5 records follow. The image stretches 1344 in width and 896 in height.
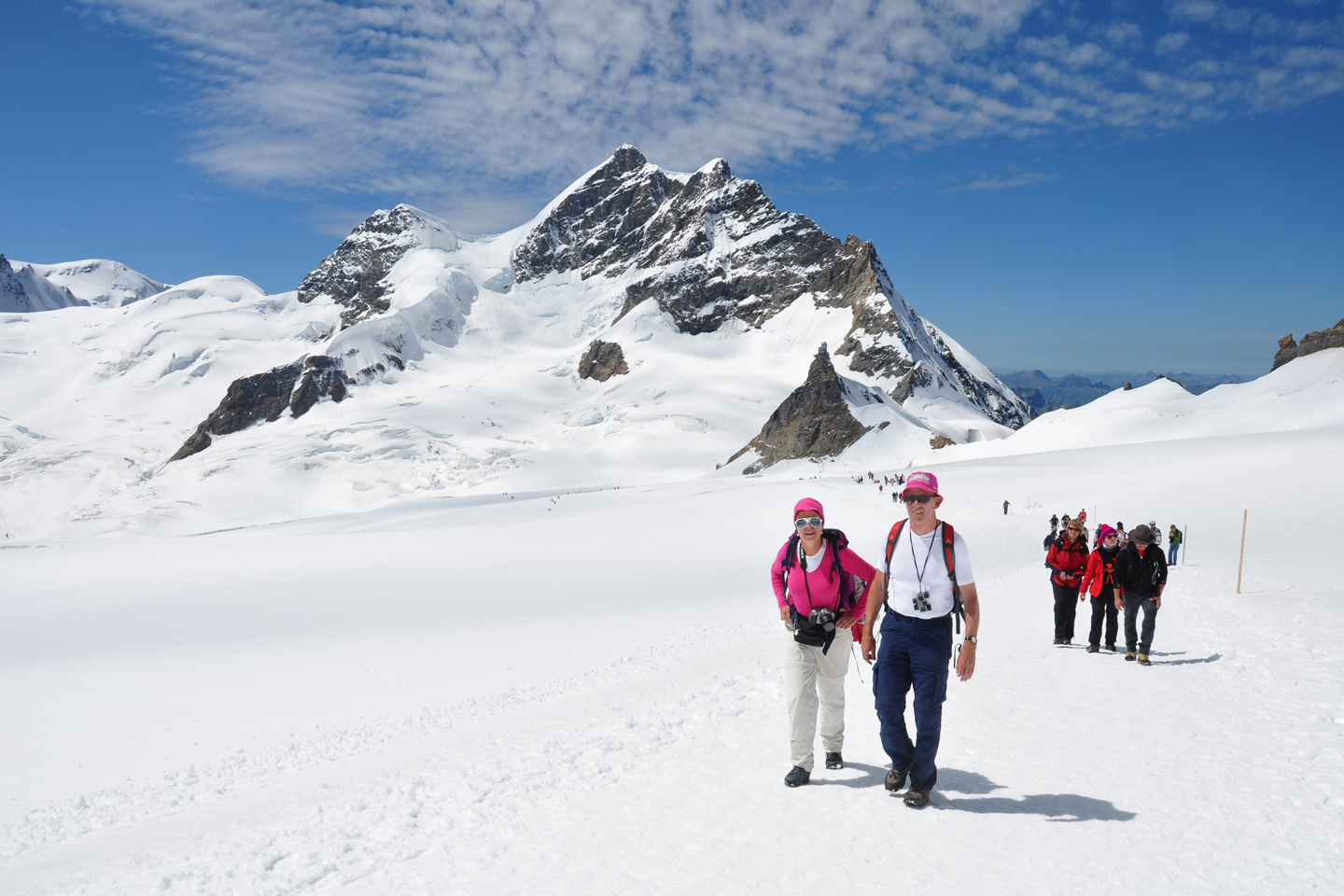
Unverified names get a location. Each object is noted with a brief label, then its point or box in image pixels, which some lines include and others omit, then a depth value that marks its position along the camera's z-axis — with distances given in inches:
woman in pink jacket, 213.8
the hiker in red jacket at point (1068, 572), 397.1
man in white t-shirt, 198.4
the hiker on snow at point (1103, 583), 375.6
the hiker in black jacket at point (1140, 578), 353.1
